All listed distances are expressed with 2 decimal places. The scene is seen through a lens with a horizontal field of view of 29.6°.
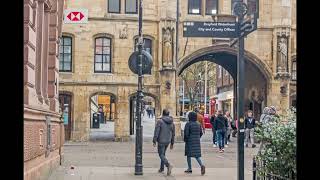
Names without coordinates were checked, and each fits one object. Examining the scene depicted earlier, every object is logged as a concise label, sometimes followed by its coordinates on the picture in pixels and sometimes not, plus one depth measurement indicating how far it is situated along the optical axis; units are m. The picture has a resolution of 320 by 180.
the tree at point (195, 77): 66.56
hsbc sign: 18.36
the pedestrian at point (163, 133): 15.38
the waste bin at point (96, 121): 50.23
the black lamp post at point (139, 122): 14.89
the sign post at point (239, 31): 8.77
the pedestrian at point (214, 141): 28.49
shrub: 6.60
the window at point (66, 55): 32.78
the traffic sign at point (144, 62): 15.56
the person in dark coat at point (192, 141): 15.40
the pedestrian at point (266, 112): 17.75
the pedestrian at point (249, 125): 27.23
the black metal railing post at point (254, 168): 8.31
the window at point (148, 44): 33.53
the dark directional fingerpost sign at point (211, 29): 8.98
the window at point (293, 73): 35.50
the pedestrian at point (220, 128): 25.08
